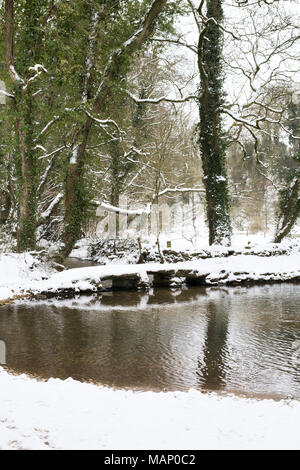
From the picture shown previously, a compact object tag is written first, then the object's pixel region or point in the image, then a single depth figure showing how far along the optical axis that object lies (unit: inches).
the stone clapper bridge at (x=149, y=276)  510.0
